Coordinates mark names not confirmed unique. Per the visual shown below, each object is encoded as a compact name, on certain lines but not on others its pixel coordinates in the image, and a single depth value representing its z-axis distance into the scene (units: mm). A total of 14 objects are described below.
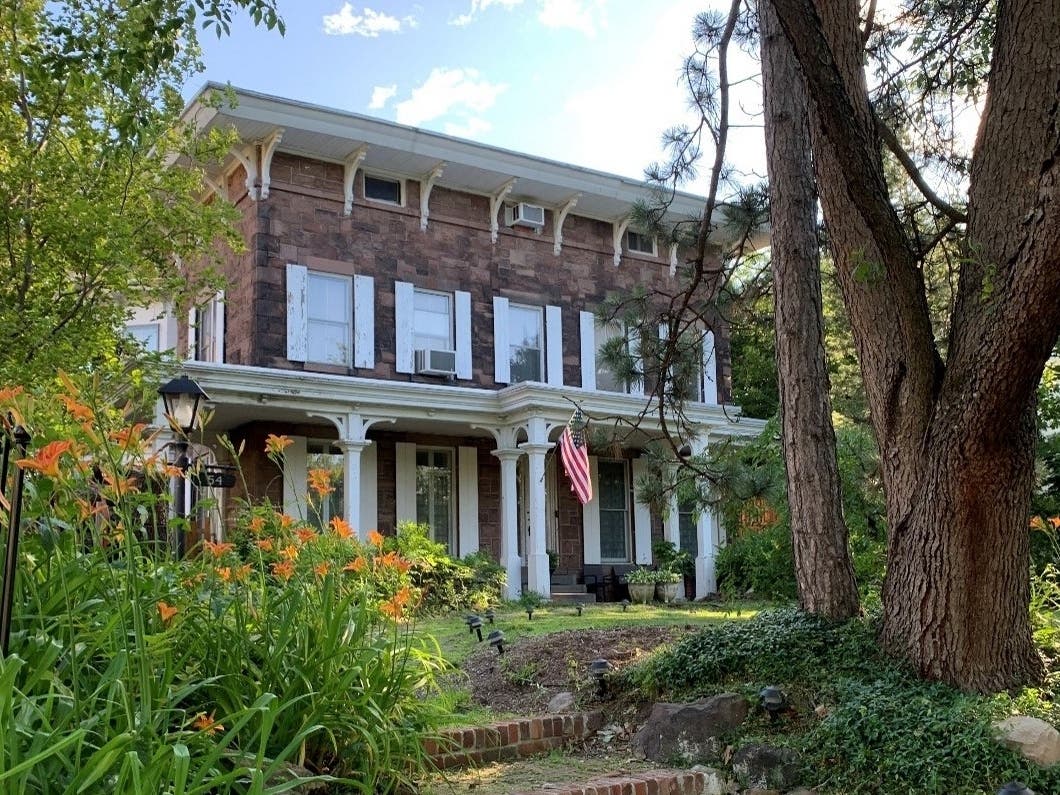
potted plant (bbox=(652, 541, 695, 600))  15734
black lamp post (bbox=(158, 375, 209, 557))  6859
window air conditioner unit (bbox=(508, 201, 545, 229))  16203
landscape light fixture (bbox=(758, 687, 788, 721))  5082
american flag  11734
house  13930
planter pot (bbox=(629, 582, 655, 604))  14734
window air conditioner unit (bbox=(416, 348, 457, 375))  15094
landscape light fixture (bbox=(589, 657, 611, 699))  6086
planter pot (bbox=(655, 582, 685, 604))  14906
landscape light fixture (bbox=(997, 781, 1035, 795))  3311
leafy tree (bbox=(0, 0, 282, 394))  8609
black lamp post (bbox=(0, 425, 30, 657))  2648
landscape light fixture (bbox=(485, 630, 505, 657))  7195
